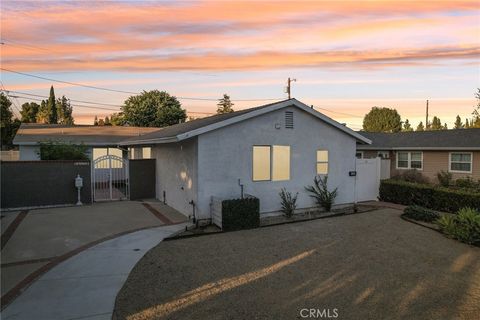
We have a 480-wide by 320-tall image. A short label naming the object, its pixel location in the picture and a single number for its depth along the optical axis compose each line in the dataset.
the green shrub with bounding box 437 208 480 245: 9.45
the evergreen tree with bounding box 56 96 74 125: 67.69
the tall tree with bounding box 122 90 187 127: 48.53
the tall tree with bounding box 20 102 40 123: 64.43
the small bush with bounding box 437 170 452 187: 18.59
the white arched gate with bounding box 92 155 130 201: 16.47
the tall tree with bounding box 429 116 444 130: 65.44
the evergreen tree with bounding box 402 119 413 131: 61.14
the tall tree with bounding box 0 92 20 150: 37.28
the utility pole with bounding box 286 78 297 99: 30.72
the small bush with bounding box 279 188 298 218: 12.47
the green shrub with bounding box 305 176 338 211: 13.48
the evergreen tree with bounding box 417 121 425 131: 67.17
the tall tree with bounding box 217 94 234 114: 63.22
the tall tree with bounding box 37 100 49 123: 58.03
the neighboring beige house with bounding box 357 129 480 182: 18.88
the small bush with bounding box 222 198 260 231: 10.45
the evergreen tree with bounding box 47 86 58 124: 56.19
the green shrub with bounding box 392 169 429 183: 19.88
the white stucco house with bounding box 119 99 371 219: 11.05
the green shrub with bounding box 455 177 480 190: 16.88
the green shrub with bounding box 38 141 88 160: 15.63
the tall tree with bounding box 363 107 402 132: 56.70
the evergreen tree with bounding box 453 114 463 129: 70.25
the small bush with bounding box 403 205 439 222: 12.12
